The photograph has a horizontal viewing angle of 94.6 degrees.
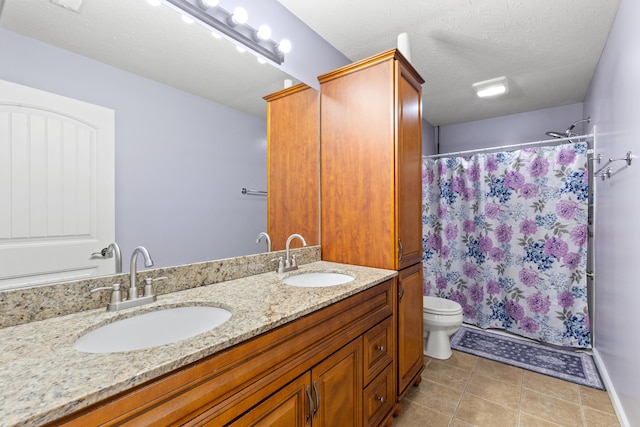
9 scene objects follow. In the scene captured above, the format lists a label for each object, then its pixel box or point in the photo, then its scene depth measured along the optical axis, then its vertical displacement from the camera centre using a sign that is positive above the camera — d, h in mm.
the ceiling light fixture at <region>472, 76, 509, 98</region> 2568 +1113
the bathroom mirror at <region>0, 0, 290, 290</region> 931 +422
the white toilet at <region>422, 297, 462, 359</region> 2268 -875
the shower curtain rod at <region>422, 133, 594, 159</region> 2392 +603
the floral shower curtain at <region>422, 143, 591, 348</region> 2441 -253
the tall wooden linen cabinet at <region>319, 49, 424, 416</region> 1667 +208
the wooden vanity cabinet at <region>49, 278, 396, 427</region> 614 -468
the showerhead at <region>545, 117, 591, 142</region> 2702 +770
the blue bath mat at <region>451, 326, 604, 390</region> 2096 -1157
